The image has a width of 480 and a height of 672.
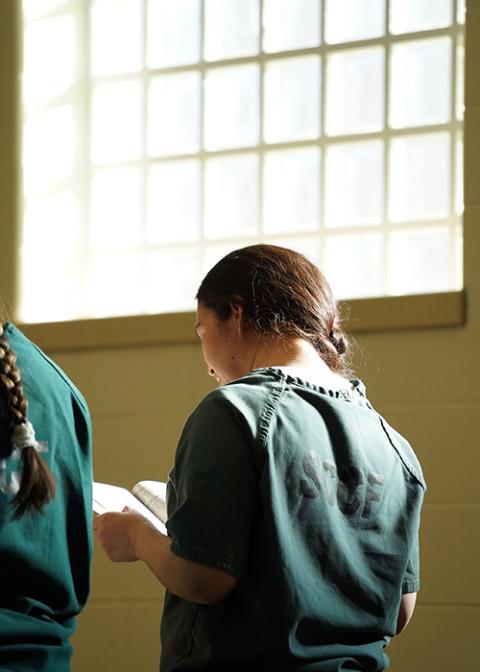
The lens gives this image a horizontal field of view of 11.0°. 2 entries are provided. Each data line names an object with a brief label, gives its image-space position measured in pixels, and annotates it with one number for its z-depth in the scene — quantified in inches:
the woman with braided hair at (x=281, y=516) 150.6
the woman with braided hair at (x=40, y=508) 129.7
